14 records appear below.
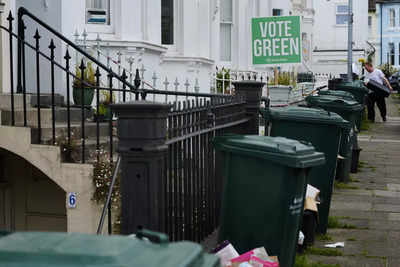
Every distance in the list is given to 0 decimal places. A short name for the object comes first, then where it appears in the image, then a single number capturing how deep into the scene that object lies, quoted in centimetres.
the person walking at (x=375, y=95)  3168
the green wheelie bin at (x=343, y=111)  1589
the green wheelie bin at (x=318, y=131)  1155
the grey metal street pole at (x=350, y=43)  3550
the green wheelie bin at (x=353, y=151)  1813
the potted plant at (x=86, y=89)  1561
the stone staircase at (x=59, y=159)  1232
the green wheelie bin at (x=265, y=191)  791
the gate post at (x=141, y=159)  693
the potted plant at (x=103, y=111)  1505
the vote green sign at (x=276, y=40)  1921
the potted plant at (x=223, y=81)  2690
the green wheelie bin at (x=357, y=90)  2579
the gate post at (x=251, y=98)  1218
